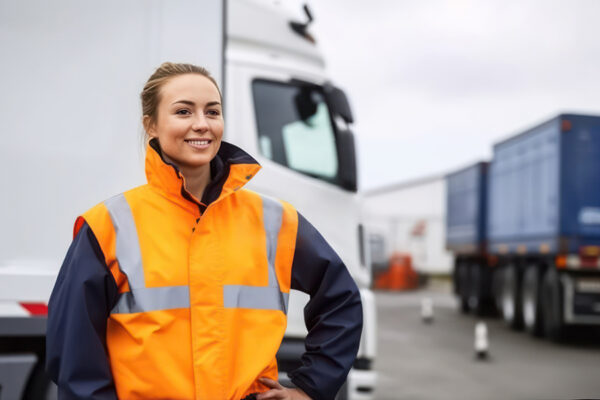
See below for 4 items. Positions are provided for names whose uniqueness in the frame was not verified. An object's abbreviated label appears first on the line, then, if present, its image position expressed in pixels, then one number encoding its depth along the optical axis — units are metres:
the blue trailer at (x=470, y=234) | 17.20
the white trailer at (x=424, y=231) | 37.28
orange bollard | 27.92
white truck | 3.45
